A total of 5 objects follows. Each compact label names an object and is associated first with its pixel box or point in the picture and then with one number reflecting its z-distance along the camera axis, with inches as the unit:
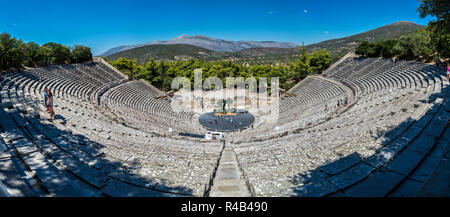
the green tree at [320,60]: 1648.6
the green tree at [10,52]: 853.2
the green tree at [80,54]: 1432.1
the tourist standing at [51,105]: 400.7
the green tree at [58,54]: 1275.8
